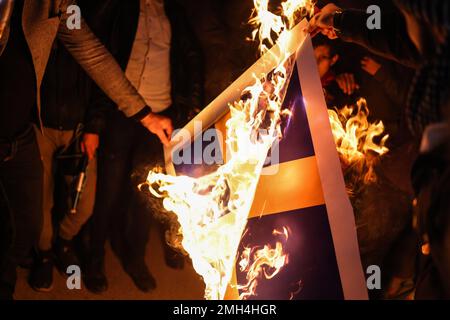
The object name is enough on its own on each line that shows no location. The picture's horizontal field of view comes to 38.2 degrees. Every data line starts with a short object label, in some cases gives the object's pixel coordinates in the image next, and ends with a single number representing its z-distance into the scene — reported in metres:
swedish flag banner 2.92
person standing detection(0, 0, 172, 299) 3.43
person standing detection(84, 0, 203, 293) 4.63
